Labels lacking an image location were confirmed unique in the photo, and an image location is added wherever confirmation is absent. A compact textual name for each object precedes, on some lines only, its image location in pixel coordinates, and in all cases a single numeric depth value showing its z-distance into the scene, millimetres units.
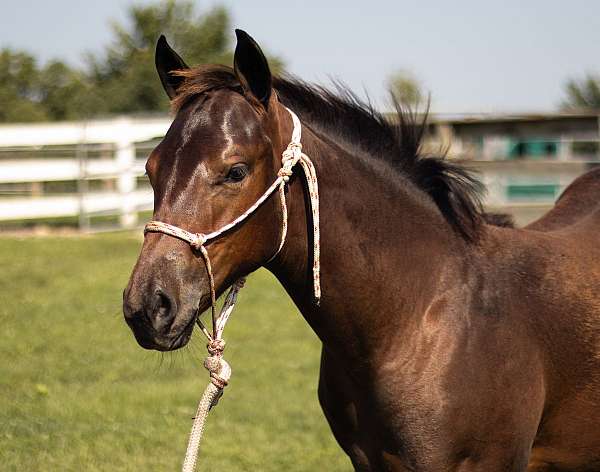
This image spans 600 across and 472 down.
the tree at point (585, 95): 45938
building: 14383
